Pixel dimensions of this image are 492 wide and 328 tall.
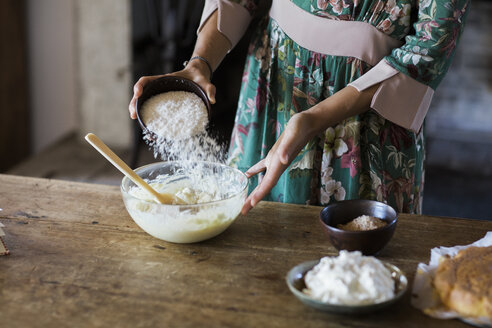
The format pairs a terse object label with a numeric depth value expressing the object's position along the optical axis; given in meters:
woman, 1.37
